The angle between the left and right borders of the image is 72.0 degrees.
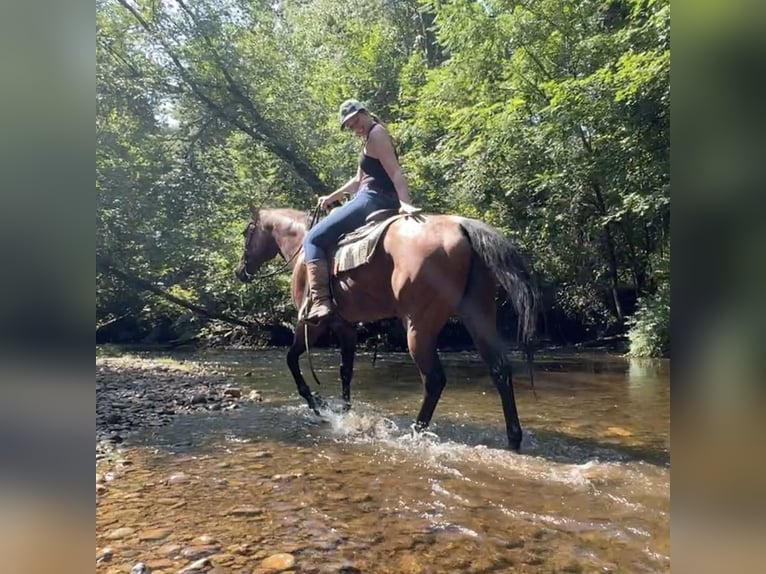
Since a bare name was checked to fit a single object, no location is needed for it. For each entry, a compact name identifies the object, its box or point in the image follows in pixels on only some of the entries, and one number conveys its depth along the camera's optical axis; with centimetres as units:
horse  354
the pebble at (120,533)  231
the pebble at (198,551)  216
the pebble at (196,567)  204
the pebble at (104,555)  210
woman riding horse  413
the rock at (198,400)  528
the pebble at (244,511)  258
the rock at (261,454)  352
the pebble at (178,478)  302
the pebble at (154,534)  231
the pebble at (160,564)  207
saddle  407
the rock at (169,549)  218
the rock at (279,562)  207
